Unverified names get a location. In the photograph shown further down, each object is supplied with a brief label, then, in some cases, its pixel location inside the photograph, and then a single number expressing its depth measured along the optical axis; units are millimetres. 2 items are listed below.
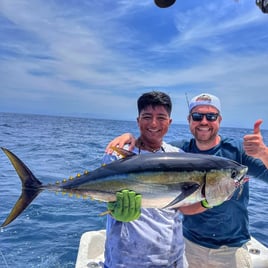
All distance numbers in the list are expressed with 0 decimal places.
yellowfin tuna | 1938
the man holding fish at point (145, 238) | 2111
